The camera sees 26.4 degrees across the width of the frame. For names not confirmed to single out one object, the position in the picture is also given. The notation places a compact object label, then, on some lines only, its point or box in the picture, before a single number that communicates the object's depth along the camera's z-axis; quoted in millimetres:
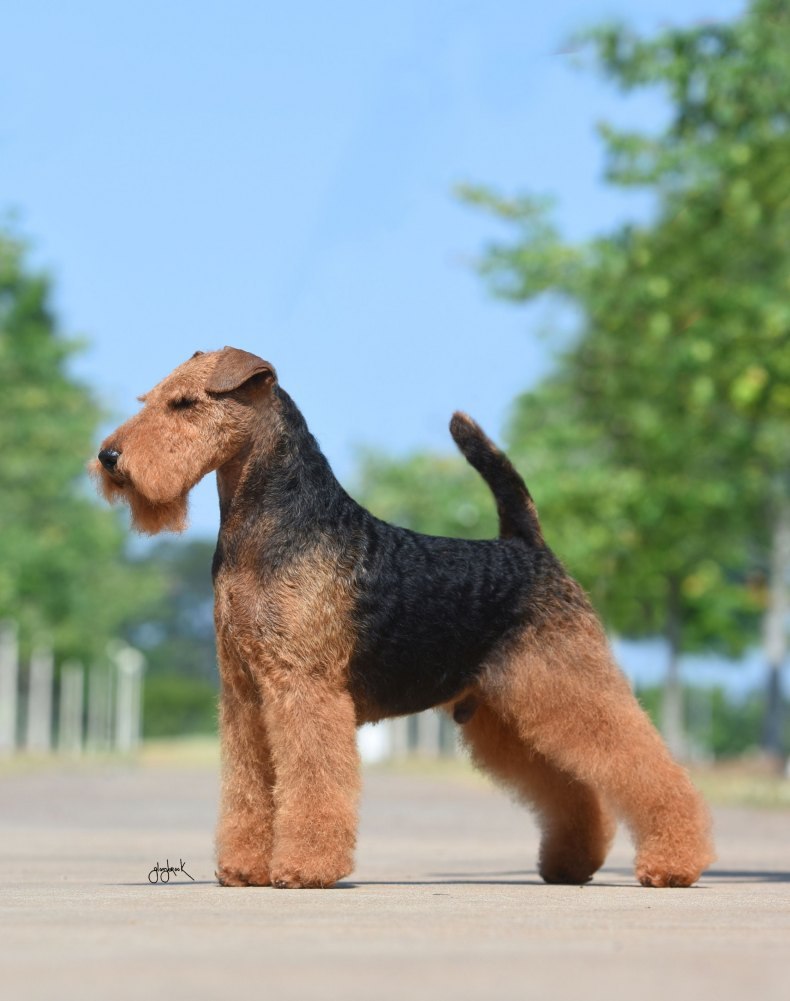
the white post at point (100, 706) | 45375
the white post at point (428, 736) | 43538
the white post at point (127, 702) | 44594
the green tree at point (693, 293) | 17719
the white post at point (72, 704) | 43656
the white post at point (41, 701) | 41000
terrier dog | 5930
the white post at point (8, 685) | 36750
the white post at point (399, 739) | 41812
